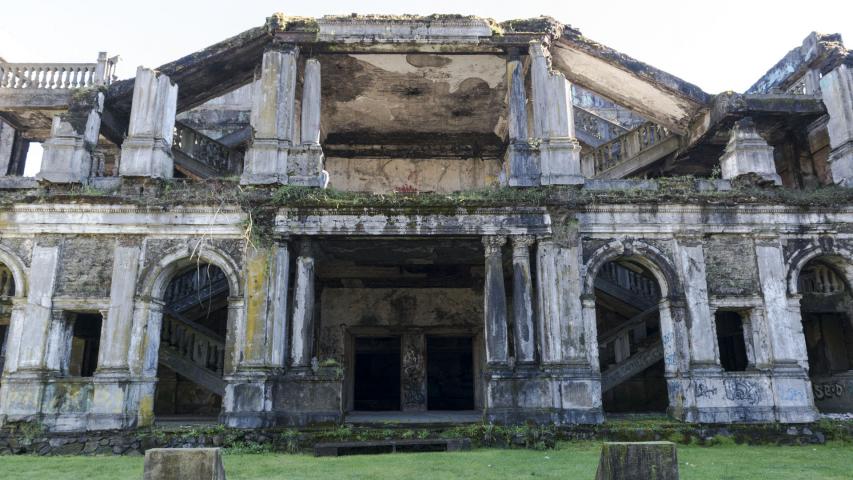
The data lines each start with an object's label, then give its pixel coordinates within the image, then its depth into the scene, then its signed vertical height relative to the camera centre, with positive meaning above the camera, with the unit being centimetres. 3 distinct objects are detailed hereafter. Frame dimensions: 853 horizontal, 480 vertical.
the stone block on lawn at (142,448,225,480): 522 -49
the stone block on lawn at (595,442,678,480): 544 -52
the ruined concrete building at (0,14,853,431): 1229 +327
